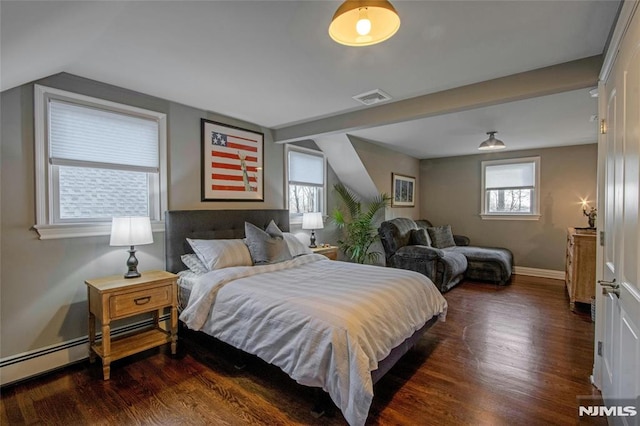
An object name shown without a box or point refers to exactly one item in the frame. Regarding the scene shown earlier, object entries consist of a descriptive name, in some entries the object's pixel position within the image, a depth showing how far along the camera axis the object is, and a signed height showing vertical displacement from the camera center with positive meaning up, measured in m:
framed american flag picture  3.45 +0.56
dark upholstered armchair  4.54 -0.76
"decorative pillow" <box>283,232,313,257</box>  3.50 -0.44
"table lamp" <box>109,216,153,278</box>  2.44 -0.20
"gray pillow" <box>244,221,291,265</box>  3.13 -0.39
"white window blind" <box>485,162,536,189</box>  5.75 +0.65
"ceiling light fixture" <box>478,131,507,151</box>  4.22 +0.90
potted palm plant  5.10 -0.23
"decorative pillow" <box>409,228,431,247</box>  5.05 -0.48
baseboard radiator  2.20 -1.16
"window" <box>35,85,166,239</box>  2.38 +0.40
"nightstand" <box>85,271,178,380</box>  2.28 -0.77
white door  1.28 -0.09
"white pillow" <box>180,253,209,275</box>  2.90 -0.53
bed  1.70 -0.71
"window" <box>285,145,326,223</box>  4.54 +0.44
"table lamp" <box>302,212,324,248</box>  4.33 -0.17
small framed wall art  5.87 +0.39
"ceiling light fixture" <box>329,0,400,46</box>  1.31 +0.86
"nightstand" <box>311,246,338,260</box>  4.19 -0.59
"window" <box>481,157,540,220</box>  5.70 +0.40
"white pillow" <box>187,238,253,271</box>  2.87 -0.43
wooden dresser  3.61 -0.70
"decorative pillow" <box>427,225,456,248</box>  5.46 -0.51
